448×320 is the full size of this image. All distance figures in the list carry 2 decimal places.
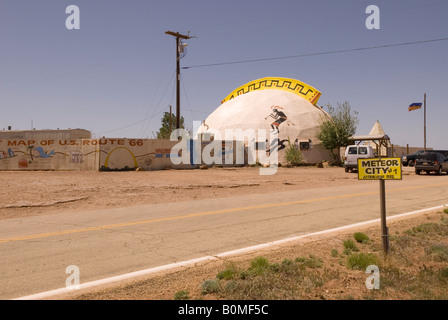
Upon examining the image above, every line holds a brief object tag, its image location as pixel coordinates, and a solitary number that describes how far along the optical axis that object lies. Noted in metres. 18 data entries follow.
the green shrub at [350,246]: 6.29
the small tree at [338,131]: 41.03
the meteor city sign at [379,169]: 5.27
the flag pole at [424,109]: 51.49
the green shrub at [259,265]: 4.96
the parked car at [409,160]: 39.25
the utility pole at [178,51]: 33.30
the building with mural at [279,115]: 43.03
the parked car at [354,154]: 27.59
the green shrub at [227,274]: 4.82
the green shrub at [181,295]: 4.14
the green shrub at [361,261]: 5.29
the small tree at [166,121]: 71.83
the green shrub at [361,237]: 6.86
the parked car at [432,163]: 26.56
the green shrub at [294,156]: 40.16
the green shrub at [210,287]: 4.36
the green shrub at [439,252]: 5.66
